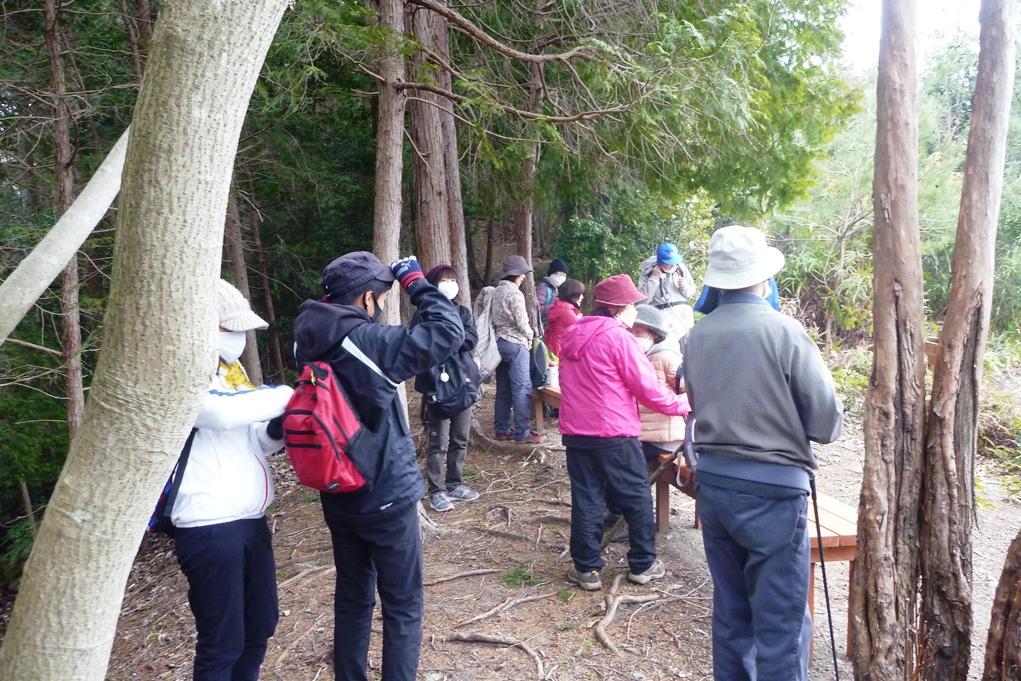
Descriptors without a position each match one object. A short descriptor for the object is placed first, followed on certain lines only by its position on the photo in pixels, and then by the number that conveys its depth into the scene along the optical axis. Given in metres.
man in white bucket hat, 2.91
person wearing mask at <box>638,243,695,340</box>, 7.88
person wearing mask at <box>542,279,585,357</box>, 7.68
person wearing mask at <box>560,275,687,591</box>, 4.62
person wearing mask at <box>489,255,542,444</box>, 7.88
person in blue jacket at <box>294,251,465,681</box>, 3.07
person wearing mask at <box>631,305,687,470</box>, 5.13
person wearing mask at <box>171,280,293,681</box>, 2.94
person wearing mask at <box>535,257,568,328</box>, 9.59
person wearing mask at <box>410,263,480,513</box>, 6.35
